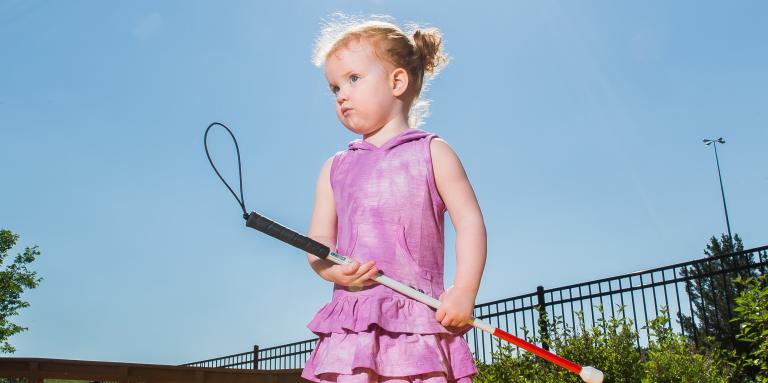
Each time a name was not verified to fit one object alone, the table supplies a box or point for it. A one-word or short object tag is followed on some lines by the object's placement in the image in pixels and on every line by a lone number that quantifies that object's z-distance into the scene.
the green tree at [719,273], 8.10
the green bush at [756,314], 5.73
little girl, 2.37
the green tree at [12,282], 23.66
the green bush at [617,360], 6.05
